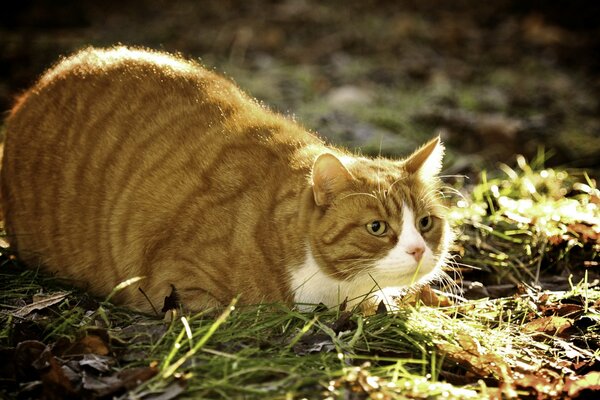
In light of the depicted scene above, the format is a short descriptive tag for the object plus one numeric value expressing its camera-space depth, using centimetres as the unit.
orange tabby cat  279
